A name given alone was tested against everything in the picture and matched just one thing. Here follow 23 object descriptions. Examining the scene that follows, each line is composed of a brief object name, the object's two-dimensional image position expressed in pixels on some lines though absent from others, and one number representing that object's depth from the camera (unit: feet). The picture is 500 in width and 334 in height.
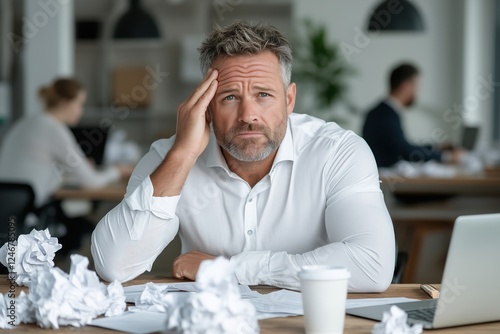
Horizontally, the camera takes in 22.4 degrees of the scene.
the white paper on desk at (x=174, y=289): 6.83
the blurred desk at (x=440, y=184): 16.41
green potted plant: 32.30
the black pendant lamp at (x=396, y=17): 22.45
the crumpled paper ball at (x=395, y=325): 5.89
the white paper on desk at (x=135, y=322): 6.11
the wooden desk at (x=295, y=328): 6.13
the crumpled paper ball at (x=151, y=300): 6.49
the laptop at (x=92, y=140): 17.58
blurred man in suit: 18.44
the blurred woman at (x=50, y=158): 15.75
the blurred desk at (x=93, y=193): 15.14
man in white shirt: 7.51
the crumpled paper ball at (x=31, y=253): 6.89
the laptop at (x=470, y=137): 24.38
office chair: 13.32
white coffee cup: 5.90
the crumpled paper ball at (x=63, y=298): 6.15
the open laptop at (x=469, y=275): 6.03
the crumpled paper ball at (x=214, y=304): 5.56
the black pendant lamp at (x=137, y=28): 22.53
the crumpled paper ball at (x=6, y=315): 6.21
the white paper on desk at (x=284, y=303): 6.43
